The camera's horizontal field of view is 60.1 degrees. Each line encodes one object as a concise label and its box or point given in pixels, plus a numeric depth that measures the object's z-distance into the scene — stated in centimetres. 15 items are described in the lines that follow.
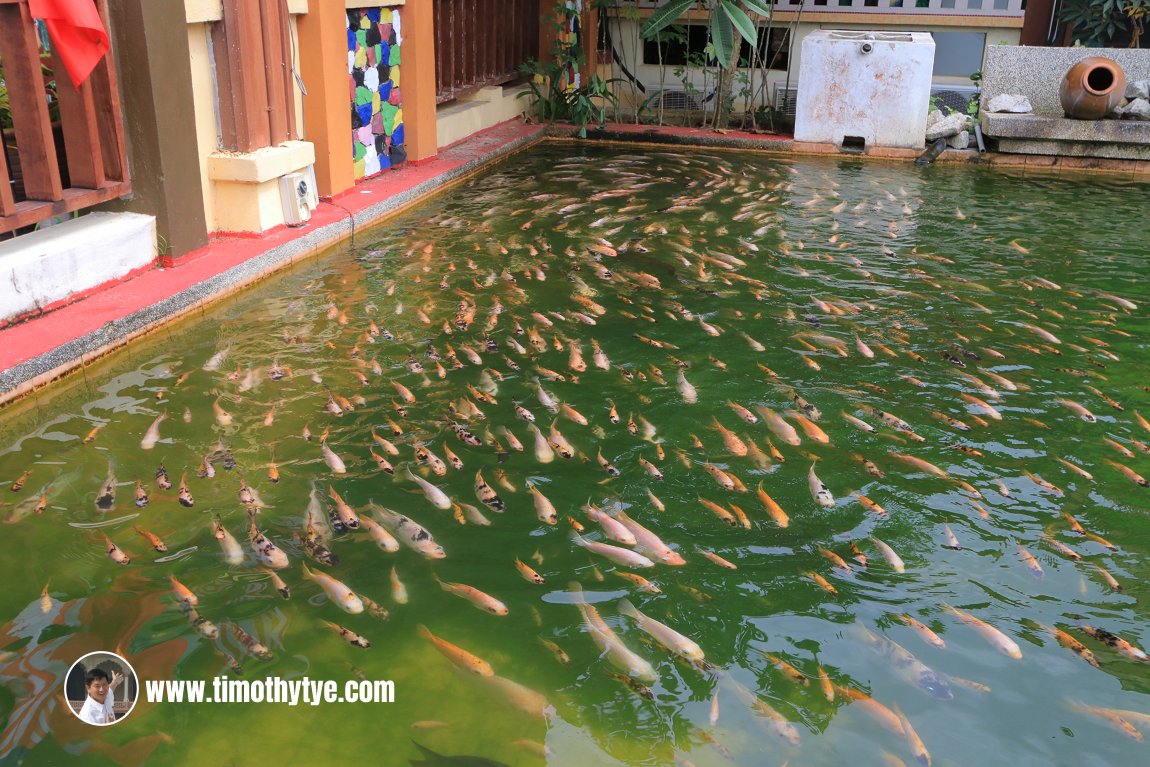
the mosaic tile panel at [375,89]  1044
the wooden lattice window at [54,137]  639
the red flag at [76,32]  634
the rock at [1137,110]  1287
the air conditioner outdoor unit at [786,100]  1510
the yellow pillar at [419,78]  1130
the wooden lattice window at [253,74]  809
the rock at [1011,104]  1348
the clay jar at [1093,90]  1266
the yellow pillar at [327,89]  930
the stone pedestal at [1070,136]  1268
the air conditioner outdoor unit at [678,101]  1622
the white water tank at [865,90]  1329
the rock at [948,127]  1348
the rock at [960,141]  1342
